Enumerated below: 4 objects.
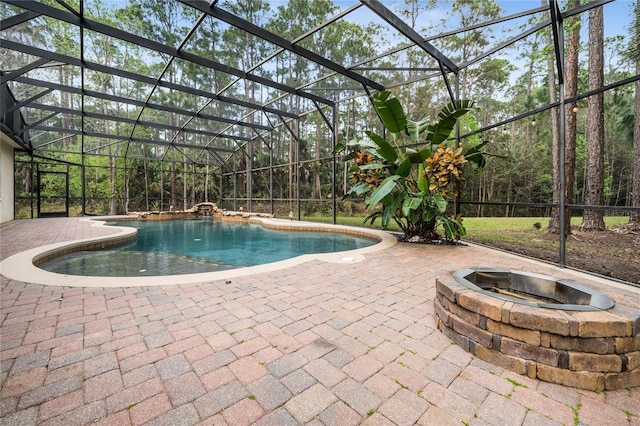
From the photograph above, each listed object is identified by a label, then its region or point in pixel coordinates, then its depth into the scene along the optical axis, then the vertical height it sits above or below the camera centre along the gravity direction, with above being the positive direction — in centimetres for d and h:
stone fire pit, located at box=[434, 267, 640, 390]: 146 -74
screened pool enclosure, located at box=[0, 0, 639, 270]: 596 +413
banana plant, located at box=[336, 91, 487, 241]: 484 +78
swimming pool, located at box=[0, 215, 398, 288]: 309 -81
